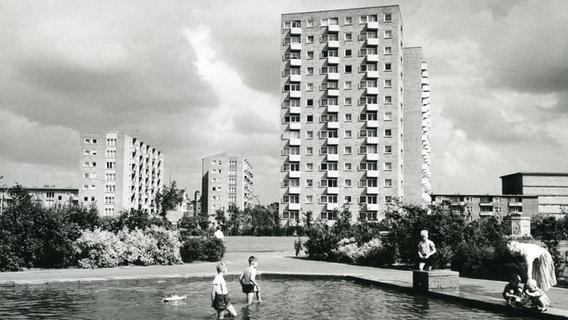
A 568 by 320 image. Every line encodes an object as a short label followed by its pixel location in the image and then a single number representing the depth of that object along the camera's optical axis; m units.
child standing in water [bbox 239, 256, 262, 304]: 14.72
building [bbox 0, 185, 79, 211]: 152.25
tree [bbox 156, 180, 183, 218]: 121.81
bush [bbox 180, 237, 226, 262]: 29.33
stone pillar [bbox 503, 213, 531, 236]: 36.01
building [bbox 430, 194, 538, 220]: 137.38
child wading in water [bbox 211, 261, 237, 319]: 12.55
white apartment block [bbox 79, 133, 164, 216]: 128.50
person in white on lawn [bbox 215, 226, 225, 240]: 31.88
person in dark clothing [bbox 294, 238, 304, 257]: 36.25
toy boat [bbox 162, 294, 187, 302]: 15.20
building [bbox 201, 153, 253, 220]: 168.88
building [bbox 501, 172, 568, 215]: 148.38
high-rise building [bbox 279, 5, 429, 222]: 92.38
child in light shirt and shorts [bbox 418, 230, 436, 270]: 16.48
